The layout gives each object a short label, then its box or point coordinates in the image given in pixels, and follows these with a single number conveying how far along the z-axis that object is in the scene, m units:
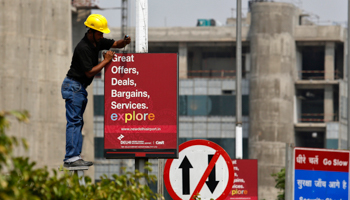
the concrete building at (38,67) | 107.94
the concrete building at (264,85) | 152.87
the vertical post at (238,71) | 54.47
